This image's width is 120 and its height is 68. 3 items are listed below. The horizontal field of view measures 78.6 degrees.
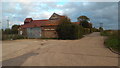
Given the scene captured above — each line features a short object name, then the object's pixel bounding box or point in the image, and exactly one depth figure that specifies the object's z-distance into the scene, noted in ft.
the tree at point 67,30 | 50.06
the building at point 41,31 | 58.33
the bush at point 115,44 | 22.28
